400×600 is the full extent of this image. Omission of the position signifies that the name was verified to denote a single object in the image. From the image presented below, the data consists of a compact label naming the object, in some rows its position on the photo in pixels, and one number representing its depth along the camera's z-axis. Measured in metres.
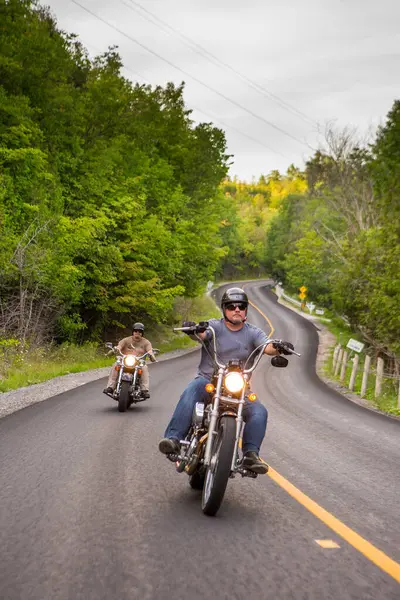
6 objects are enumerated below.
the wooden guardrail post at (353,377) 19.08
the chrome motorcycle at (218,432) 4.49
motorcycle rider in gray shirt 5.09
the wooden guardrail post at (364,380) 17.48
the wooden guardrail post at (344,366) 23.27
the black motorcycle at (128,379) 11.70
